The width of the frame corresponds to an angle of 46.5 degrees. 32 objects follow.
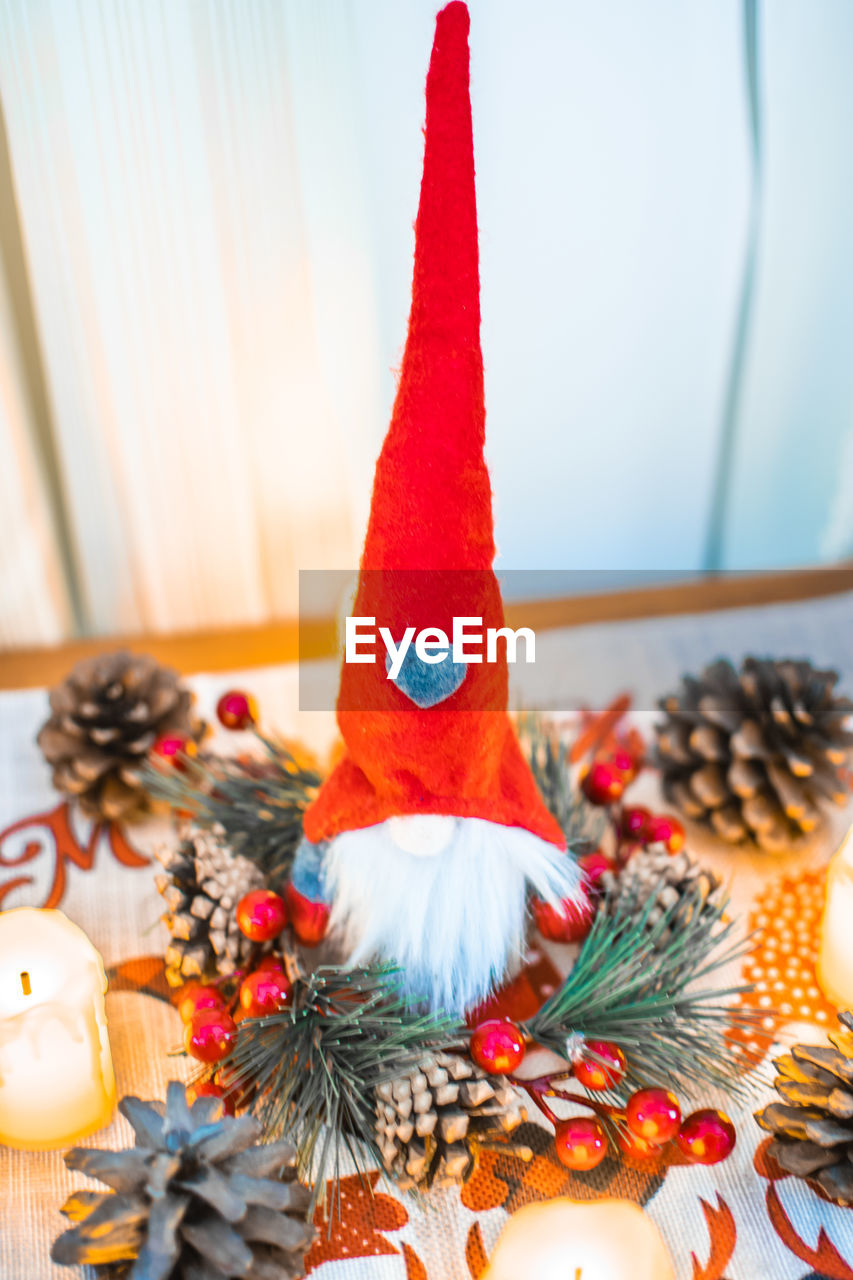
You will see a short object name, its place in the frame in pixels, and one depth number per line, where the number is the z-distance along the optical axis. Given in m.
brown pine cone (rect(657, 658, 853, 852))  0.55
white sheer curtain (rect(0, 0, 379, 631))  0.55
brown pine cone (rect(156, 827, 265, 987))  0.46
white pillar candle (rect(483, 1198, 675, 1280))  0.35
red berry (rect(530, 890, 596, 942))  0.47
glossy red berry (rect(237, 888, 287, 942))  0.45
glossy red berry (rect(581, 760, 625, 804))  0.55
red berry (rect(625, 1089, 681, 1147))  0.39
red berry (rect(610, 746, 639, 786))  0.57
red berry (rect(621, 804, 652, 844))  0.54
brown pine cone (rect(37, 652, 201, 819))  0.57
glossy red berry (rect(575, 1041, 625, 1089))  0.41
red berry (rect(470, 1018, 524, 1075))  0.41
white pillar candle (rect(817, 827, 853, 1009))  0.46
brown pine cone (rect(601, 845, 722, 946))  0.47
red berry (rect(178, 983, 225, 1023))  0.44
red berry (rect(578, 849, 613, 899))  0.49
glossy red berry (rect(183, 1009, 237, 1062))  0.42
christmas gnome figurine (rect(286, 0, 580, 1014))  0.34
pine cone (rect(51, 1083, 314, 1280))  0.33
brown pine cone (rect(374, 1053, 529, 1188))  0.38
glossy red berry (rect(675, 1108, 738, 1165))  0.39
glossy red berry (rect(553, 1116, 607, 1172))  0.39
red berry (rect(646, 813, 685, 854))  0.52
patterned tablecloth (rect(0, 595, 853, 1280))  0.39
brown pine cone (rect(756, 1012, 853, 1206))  0.39
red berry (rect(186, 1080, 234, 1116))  0.43
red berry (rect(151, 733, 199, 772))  0.56
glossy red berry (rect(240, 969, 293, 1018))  0.43
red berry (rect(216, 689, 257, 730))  0.60
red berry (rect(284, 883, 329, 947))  0.46
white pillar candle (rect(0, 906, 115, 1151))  0.40
